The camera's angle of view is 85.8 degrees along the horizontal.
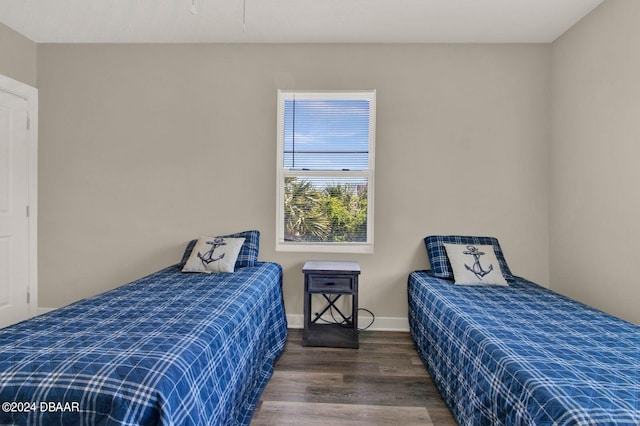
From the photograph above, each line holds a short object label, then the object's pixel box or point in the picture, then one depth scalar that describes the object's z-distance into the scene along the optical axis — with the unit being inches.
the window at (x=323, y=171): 125.0
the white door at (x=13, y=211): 116.0
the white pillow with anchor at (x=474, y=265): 103.1
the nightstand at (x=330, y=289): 106.0
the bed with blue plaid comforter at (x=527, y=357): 41.3
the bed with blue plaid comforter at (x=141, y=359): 39.6
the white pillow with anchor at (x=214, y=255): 104.7
